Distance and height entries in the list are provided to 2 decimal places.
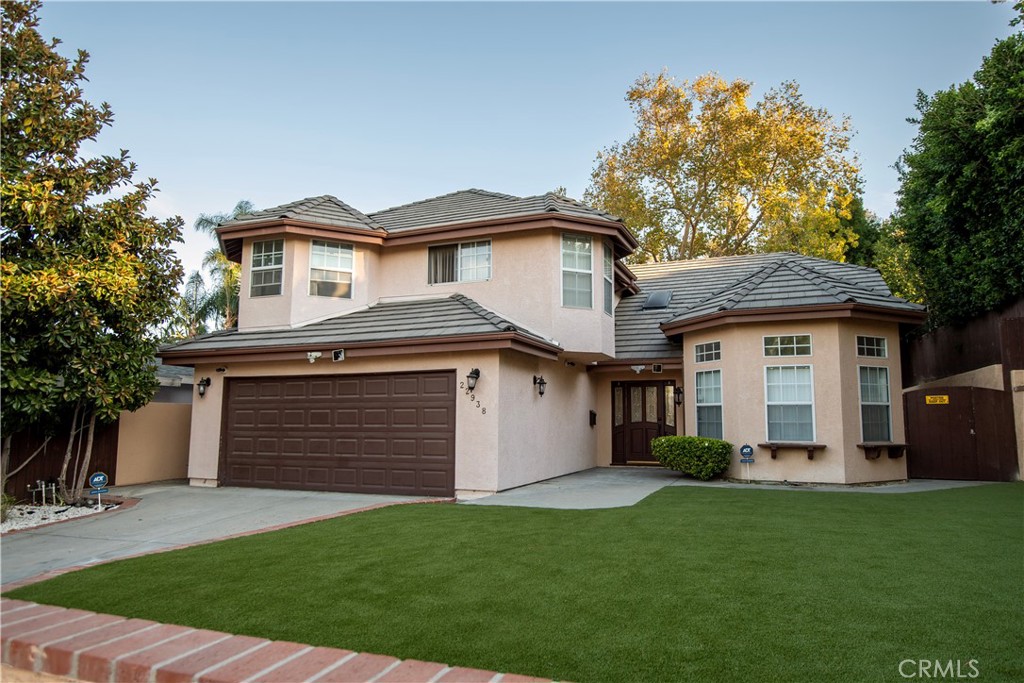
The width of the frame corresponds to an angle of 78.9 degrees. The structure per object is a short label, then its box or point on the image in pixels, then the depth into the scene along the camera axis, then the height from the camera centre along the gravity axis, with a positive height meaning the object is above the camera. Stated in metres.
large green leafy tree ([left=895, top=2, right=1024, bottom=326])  12.51 +5.01
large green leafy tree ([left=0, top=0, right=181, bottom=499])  8.59 +2.29
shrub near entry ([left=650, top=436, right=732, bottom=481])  12.26 -0.83
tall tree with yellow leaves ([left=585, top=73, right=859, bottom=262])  26.73 +10.76
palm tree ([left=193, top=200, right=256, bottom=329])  28.39 +6.16
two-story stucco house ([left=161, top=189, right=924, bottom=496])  11.21 +1.11
